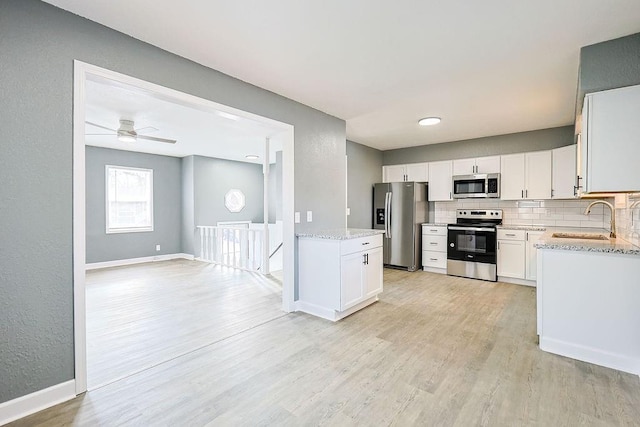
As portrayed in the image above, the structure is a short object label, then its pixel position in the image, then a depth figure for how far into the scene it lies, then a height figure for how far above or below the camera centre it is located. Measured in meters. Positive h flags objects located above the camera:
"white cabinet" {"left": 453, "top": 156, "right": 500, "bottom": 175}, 5.13 +0.83
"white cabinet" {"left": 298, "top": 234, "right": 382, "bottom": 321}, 3.21 -0.71
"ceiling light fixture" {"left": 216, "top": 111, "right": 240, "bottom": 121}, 2.79 +0.92
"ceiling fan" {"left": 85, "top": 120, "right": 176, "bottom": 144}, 4.18 +1.12
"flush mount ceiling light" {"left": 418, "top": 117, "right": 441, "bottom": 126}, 4.18 +1.29
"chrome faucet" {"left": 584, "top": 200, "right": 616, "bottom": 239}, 3.40 -0.11
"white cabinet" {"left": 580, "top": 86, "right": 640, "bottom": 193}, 2.15 +0.53
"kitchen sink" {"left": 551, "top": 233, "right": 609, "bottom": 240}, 3.13 -0.25
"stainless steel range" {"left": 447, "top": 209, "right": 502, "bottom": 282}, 4.90 -0.55
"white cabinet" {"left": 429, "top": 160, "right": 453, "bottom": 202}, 5.59 +0.60
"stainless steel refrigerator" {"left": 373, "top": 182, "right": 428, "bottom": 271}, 5.62 -0.15
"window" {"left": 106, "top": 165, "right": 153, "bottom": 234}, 6.38 +0.27
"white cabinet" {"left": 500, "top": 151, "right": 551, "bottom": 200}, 4.68 +0.60
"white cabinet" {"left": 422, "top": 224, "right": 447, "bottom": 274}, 5.49 -0.67
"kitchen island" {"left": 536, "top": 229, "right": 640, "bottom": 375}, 2.21 -0.70
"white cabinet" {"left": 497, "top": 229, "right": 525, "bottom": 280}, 4.70 -0.65
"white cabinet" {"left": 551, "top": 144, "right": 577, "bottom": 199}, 4.42 +0.61
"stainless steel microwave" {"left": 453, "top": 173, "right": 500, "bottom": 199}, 5.05 +0.46
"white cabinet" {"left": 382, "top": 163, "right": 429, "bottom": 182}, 5.88 +0.81
